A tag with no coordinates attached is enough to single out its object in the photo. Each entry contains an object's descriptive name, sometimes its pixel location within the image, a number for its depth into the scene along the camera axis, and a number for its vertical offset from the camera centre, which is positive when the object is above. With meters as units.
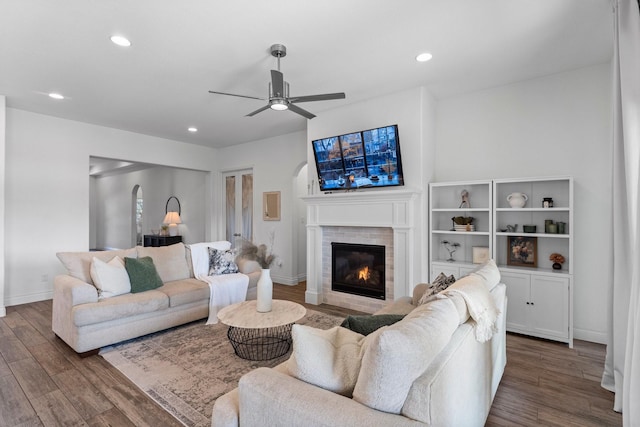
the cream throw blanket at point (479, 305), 1.63 -0.52
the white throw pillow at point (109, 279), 3.24 -0.71
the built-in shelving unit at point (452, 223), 3.78 -0.18
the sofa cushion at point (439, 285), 2.31 -0.57
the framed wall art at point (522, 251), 3.59 -0.48
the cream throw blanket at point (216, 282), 3.88 -0.92
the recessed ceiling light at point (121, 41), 2.72 +1.51
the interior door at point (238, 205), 6.84 +0.13
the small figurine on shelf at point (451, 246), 4.12 -0.49
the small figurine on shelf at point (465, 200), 3.95 +0.12
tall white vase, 2.96 -0.81
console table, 7.58 -0.70
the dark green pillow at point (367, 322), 1.67 -0.61
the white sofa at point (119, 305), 2.92 -0.95
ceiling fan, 2.71 +1.06
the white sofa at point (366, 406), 1.09 -0.71
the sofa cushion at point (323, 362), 1.28 -0.63
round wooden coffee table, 2.71 -0.96
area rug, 2.23 -1.36
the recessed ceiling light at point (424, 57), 3.03 +1.50
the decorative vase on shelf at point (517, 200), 3.55 +0.11
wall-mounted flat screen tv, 3.94 +0.68
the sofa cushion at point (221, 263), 4.28 -0.72
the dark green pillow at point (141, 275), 3.48 -0.72
